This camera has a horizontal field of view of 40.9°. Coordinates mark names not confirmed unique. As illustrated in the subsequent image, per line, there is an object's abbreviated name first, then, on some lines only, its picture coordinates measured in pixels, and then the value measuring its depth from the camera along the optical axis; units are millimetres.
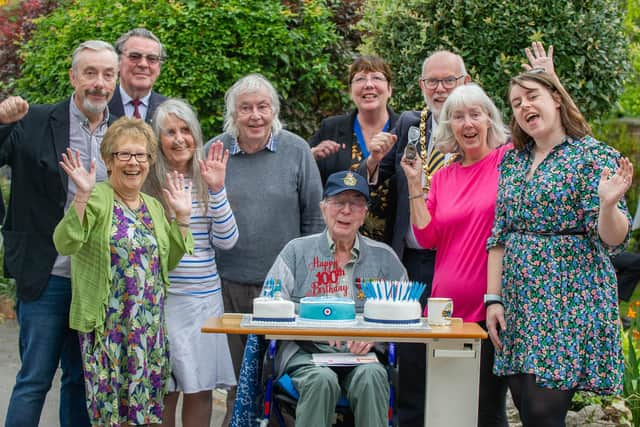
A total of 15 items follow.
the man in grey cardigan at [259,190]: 4719
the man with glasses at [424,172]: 4566
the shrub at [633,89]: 11359
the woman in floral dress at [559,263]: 3484
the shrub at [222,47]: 6324
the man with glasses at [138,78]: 4926
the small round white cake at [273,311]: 3850
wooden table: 3740
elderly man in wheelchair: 4230
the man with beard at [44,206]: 4180
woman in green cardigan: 3959
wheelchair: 4066
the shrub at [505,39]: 5926
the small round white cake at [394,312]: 3830
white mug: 3863
